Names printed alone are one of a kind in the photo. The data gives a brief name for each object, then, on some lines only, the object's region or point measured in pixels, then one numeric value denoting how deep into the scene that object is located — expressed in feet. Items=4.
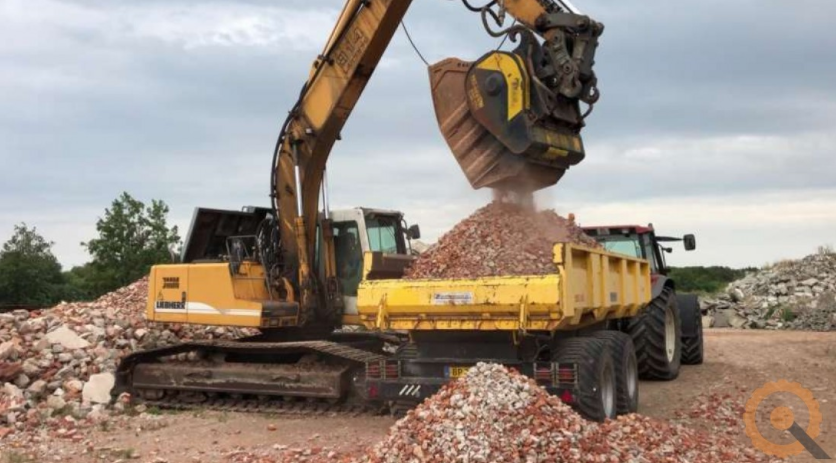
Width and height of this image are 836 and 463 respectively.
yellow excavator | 28.96
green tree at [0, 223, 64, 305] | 132.05
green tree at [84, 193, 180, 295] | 122.93
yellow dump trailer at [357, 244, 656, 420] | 24.41
